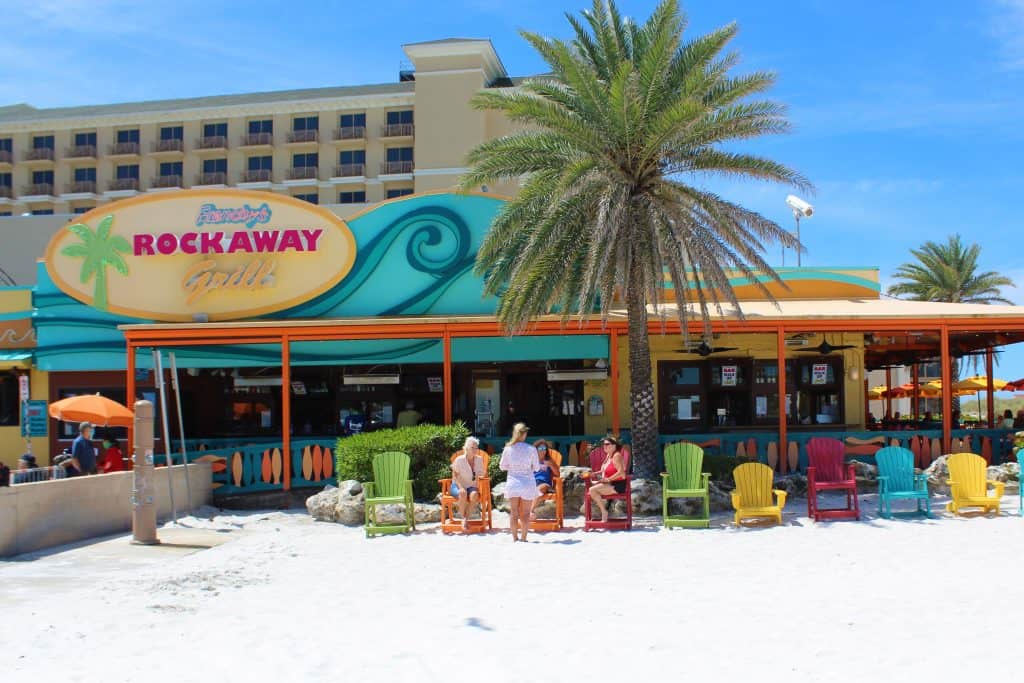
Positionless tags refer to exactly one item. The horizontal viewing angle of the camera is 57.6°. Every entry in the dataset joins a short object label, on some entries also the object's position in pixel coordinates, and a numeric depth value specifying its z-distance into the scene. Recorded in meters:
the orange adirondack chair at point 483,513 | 11.91
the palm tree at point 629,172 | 13.12
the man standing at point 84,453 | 13.55
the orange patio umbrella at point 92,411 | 13.41
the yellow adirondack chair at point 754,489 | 11.86
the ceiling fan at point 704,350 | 18.11
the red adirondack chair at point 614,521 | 11.90
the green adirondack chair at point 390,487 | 12.08
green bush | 13.95
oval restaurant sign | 17.20
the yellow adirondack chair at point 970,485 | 12.13
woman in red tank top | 11.93
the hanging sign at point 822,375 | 19.00
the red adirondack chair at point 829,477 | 12.05
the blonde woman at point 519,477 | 11.21
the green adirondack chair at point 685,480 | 11.88
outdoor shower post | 12.04
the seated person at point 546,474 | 12.27
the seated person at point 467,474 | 12.01
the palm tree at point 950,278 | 38.91
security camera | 21.14
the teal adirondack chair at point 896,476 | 12.14
